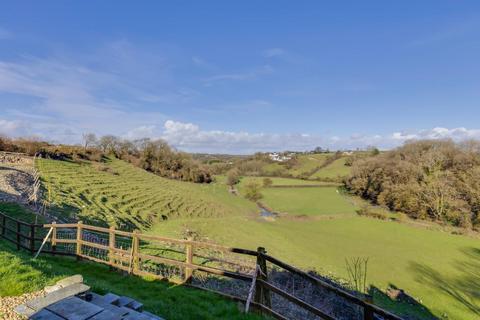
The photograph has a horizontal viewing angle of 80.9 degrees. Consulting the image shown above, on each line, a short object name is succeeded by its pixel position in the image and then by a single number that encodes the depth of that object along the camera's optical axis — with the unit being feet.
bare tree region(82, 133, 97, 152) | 159.86
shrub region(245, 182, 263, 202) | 175.61
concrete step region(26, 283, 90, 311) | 11.98
